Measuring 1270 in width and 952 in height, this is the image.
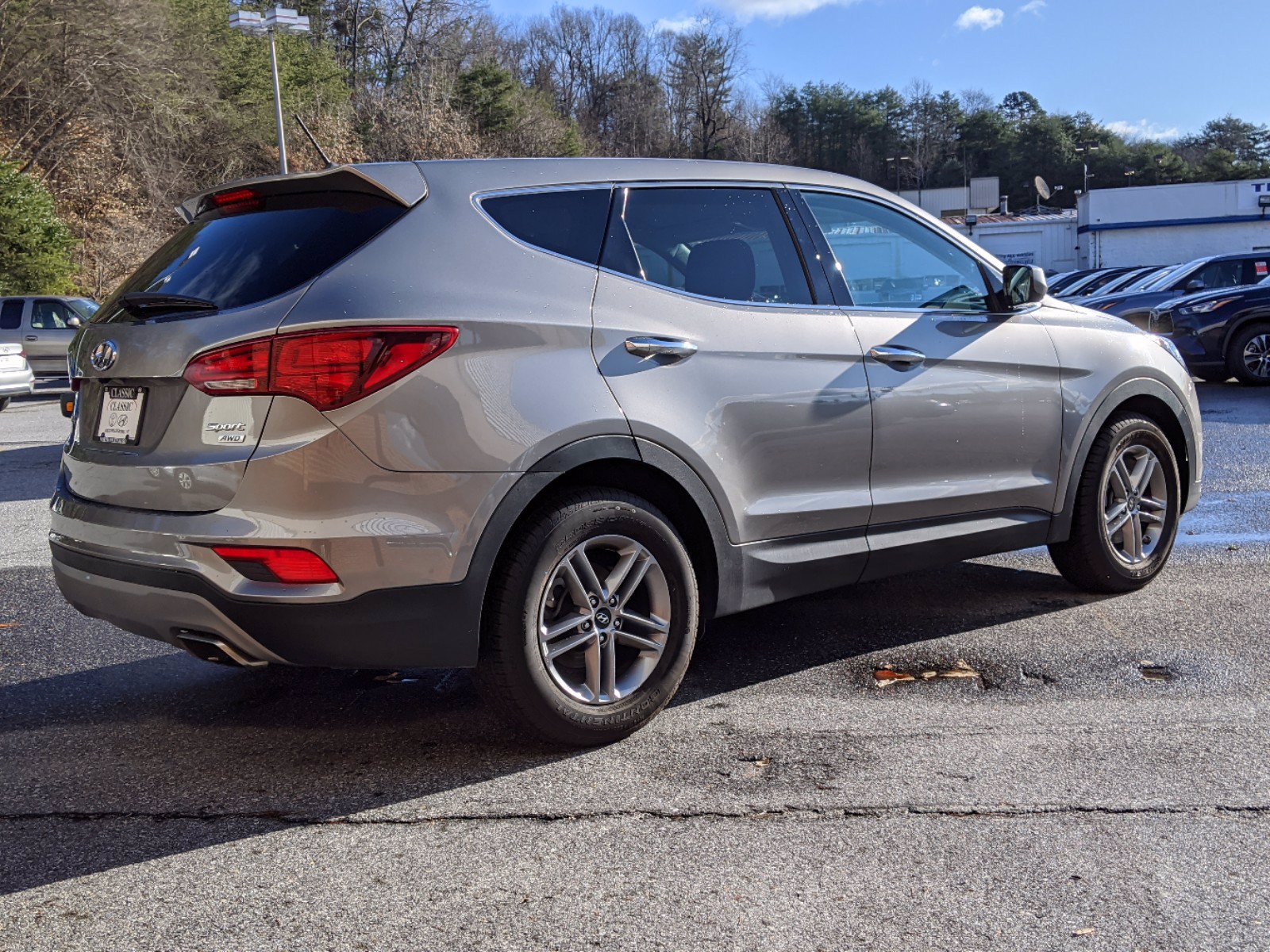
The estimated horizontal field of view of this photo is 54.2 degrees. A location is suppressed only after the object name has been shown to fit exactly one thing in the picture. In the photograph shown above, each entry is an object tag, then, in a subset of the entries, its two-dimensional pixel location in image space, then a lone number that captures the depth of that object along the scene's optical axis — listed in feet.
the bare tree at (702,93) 347.97
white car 54.95
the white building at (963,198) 279.28
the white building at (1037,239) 231.30
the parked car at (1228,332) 50.85
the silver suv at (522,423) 10.92
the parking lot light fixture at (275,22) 88.38
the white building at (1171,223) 198.59
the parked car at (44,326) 68.54
